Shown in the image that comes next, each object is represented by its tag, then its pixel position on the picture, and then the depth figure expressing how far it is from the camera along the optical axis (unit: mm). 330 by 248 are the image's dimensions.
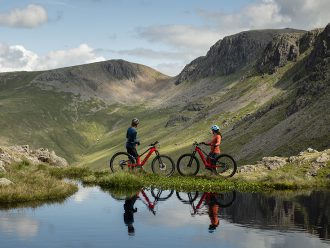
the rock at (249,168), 29714
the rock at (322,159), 29386
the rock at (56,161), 39534
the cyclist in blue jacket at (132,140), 26594
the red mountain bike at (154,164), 26734
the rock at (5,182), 20419
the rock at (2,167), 26669
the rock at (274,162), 30000
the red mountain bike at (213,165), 26578
